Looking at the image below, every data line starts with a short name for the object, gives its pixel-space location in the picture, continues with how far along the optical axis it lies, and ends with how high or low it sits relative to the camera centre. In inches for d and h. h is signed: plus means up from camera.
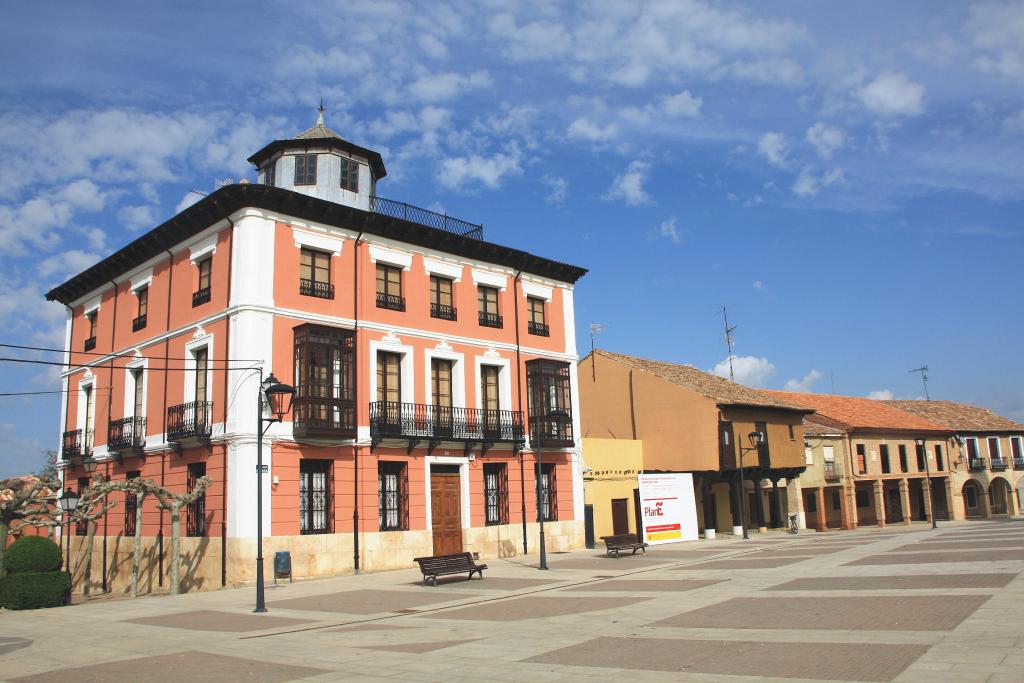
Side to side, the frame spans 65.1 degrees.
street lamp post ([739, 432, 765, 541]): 1364.2 +52.9
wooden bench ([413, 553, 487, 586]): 760.3 -73.3
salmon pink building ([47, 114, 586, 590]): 877.8 +143.5
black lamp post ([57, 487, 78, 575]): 799.1 +1.3
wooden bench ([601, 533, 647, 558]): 1002.7 -76.2
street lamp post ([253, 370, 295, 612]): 618.0 +2.2
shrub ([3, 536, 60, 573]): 729.6 -46.3
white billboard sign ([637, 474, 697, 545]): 1235.9 -43.7
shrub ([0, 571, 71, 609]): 712.4 -76.0
